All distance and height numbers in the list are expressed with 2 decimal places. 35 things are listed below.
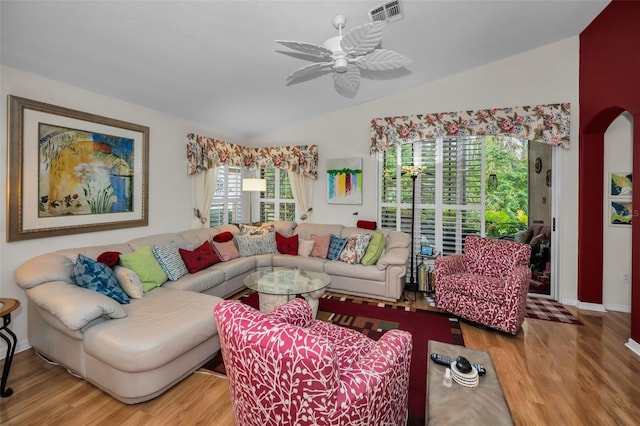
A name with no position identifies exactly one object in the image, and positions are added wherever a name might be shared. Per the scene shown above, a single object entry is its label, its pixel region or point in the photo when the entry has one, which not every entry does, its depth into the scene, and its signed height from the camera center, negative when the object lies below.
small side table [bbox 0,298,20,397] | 1.94 -0.86
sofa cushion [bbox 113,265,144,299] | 2.61 -0.65
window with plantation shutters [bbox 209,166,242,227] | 4.91 +0.23
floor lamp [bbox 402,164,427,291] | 4.01 +0.09
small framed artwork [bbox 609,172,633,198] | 3.44 +0.34
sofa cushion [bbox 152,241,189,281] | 3.14 -0.55
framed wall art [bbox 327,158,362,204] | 4.83 +0.52
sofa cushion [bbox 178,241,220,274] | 3.41 -0.57
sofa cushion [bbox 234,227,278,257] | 4.37 -0.49
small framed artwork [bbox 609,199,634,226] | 3.45 +0.00
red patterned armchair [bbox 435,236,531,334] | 2.80 -0.74
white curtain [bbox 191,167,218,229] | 4.43 +0.26
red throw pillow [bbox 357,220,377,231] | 4.63 -0.20
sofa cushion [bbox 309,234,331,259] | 4.36 -0.52
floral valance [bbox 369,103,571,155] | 3.69 +1.21
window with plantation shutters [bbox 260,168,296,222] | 5.53 +0.25
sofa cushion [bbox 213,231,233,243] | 4.14 -0.38
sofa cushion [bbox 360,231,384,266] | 3.96 -0.54
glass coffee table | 2.81 -0.76
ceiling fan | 1.79 +1.11
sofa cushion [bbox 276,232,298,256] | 4.52 -0.52
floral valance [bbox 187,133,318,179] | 4.32 +0.95
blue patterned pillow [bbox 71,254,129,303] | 2.38 -0.56
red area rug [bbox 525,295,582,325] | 3.27 -1.19
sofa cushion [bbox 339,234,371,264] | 4.05 -0.53
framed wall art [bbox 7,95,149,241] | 2.49 +0.39
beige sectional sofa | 1.88 -0.83
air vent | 2.29 +1.63
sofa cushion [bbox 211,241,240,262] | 4.01 -0.55
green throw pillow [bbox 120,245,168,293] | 2.82 -0.55
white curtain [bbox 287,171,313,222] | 5.21 +0.34
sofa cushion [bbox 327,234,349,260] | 4.25 -0.53
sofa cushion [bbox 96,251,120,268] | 2.72 -0.45
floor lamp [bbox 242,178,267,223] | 4.78 +0.44
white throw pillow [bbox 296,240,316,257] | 4.45 -0.56
